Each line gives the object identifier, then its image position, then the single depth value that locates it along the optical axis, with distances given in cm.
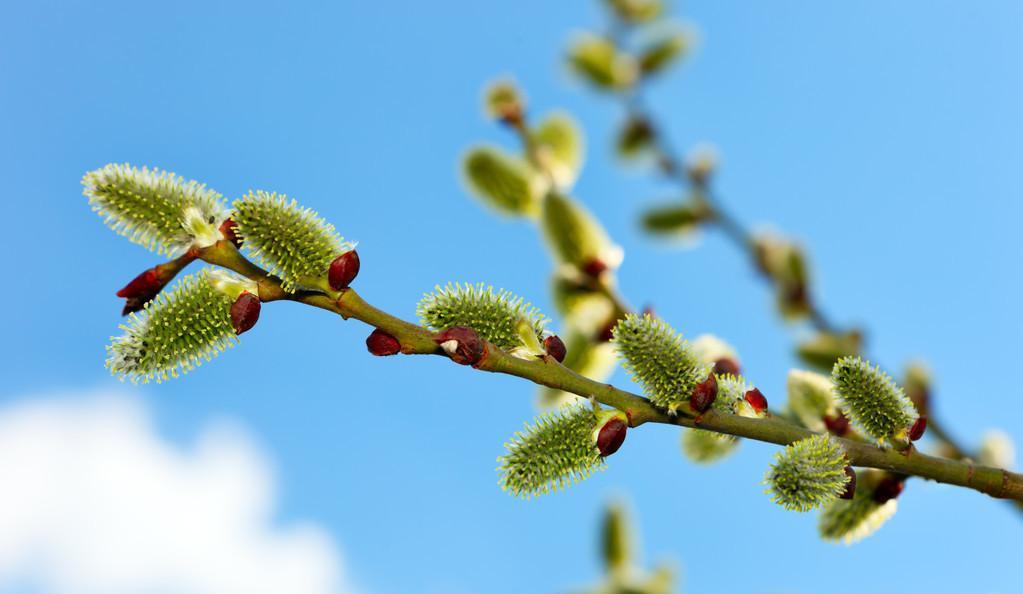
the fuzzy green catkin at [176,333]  59
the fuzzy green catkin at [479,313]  60
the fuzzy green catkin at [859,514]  63
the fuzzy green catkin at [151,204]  59
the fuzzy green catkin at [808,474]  58
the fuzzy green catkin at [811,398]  64
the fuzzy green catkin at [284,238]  58
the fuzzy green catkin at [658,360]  59
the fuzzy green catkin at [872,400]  60
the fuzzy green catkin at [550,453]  59
